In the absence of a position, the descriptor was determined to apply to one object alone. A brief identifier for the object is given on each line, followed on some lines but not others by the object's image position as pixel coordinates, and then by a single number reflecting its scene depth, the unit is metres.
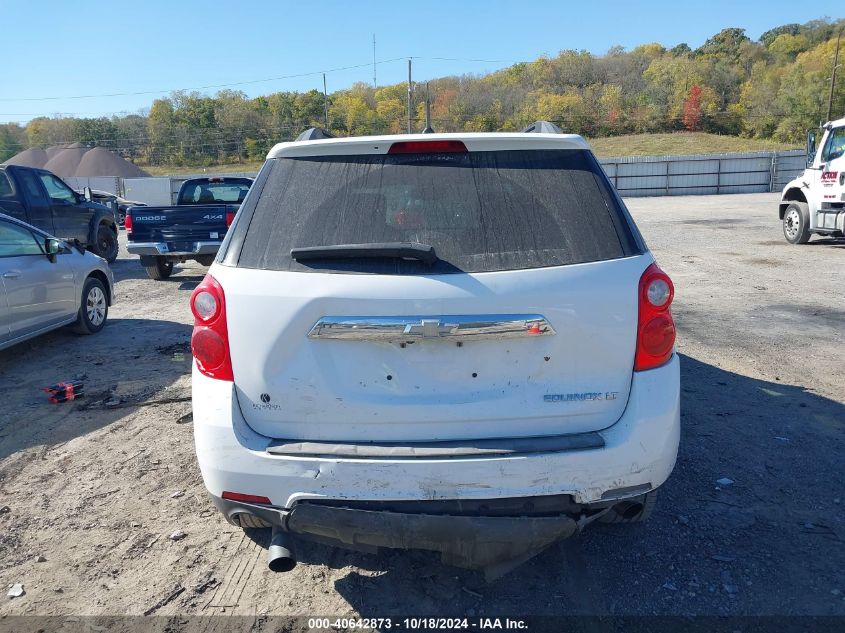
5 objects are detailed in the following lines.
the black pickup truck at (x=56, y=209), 11.79
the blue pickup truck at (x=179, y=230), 10.66
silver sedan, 6.23
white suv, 2.30
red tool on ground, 5.30
